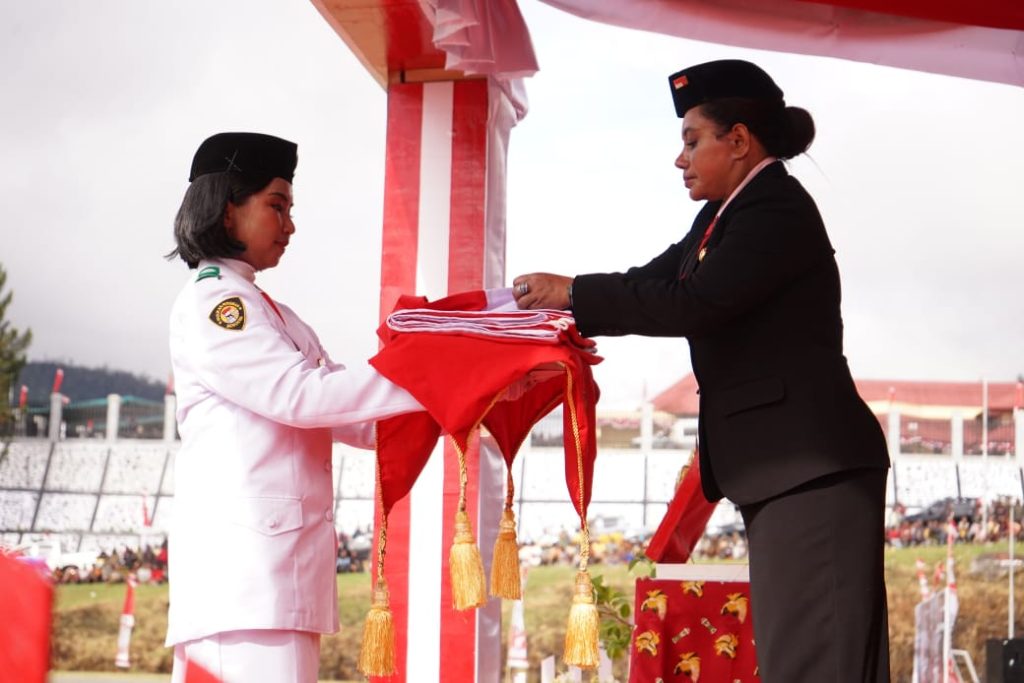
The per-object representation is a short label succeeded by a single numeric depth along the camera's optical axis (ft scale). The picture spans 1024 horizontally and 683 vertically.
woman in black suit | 6.82
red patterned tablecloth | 11.15
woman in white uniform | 7.09
